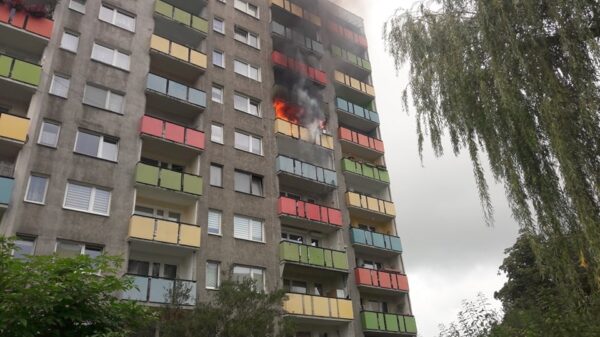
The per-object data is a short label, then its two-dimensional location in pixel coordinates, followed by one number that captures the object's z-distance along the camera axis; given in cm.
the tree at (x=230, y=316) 1447
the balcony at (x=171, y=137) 2183
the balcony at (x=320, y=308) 2159
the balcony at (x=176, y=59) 2466
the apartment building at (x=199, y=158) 1892
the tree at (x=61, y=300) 933
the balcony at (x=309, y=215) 2431
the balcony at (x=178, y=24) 2608
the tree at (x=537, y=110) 1134
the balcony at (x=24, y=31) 2072
